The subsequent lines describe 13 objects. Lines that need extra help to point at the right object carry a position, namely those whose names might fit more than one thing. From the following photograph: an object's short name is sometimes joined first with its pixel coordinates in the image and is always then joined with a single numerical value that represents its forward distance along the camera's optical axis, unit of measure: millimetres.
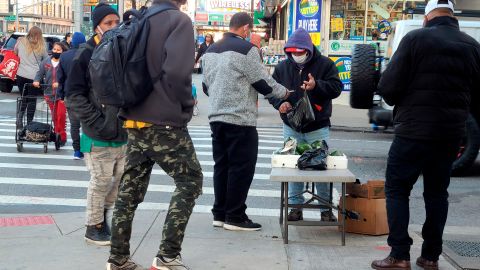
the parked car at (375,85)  9039
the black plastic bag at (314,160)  6020
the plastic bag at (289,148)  6301
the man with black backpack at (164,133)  4609
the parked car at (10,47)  22830
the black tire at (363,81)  9016
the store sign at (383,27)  22031
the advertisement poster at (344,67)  21688
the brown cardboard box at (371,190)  6219
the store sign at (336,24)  22328
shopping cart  11531
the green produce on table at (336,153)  6259
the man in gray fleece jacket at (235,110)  6207
